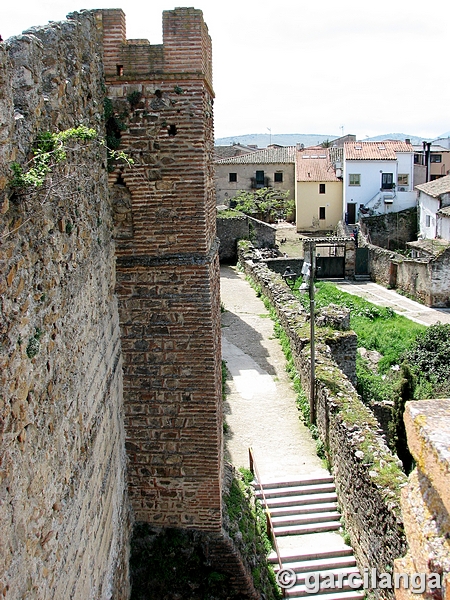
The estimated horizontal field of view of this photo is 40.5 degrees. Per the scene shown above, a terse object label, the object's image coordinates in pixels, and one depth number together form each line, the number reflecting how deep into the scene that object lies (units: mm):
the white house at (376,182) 40062
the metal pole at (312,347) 11842
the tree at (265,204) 37931
